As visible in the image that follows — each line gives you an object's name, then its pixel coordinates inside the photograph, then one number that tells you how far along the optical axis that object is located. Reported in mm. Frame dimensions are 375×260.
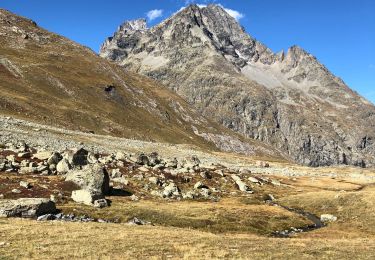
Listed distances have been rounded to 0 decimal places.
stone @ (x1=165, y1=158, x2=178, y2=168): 106475
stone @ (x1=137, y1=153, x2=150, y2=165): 100194
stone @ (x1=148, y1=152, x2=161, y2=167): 102206
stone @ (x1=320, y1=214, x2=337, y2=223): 75400
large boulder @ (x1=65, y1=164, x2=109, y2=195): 68875
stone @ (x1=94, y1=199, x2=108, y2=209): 61831
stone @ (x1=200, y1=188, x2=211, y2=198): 84688
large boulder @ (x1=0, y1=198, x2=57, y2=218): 51262
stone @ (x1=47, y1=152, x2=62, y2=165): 78750
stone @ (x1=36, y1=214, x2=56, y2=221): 51619
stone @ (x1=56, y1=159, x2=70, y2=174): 77438
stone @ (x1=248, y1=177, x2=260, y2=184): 109338
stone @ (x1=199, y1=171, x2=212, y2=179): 99675
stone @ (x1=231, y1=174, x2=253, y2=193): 96631
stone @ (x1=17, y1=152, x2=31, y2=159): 81125
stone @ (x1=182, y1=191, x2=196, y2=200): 80125
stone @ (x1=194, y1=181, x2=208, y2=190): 88456
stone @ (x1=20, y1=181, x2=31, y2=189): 64625
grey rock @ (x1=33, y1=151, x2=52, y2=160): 81450
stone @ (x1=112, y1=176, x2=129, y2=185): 80138
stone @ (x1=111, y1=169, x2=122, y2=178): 83125
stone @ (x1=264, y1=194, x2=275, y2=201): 93238
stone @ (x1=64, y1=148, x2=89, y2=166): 80662
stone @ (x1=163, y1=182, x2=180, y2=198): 78969
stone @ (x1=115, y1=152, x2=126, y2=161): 98612
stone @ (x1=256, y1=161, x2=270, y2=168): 174500
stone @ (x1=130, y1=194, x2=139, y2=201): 71406
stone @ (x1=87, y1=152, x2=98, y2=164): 86188
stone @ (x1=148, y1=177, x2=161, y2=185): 84188
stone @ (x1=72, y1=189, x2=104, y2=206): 62719
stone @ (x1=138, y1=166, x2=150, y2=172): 91644
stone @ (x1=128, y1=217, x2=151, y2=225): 56288
